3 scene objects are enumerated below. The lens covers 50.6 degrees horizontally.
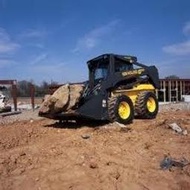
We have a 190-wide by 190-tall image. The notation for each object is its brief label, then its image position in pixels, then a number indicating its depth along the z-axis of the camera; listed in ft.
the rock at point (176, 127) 19.47
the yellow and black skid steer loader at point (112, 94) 20.61
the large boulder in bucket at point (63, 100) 20.47
